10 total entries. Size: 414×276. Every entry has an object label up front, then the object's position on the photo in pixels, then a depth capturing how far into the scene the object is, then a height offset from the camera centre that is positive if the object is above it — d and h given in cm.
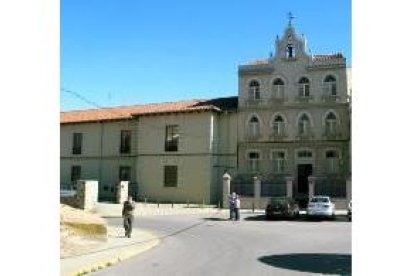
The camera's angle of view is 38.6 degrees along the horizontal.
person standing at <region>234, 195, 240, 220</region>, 2912 -160
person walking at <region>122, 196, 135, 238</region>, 1983 -139
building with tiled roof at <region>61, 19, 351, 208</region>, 3938 +263
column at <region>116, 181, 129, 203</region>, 3910 -115
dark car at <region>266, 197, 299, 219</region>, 3020 -173
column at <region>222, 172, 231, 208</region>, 3809 -85
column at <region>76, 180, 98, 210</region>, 3038 -100
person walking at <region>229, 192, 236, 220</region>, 2913 -143
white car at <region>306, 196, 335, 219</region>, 3017 -167
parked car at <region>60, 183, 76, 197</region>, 3193 -102
